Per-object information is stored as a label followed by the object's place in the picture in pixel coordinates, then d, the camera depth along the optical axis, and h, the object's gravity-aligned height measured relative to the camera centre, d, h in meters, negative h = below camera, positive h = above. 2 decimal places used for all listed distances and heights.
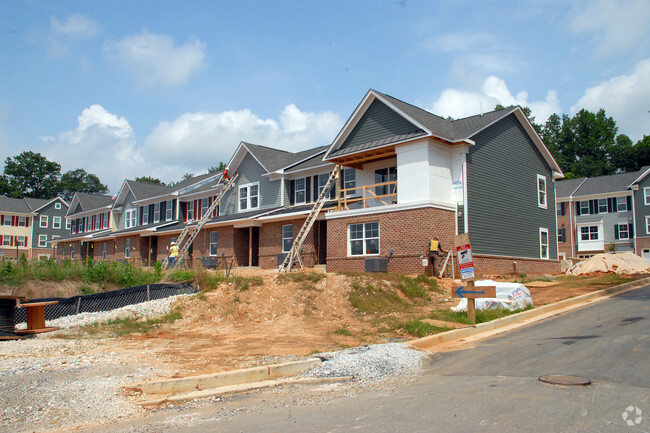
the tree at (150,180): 100.76 +15.41
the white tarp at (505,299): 14.72 -1.09
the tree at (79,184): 108.75 +16.22
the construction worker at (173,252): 33.28 +0.60
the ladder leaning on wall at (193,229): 35.74 +2.24
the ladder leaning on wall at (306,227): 27.17 +1.76
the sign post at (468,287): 12.99 -0.65
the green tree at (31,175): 105.69 +17.28
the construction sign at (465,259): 13.12 +0.02
